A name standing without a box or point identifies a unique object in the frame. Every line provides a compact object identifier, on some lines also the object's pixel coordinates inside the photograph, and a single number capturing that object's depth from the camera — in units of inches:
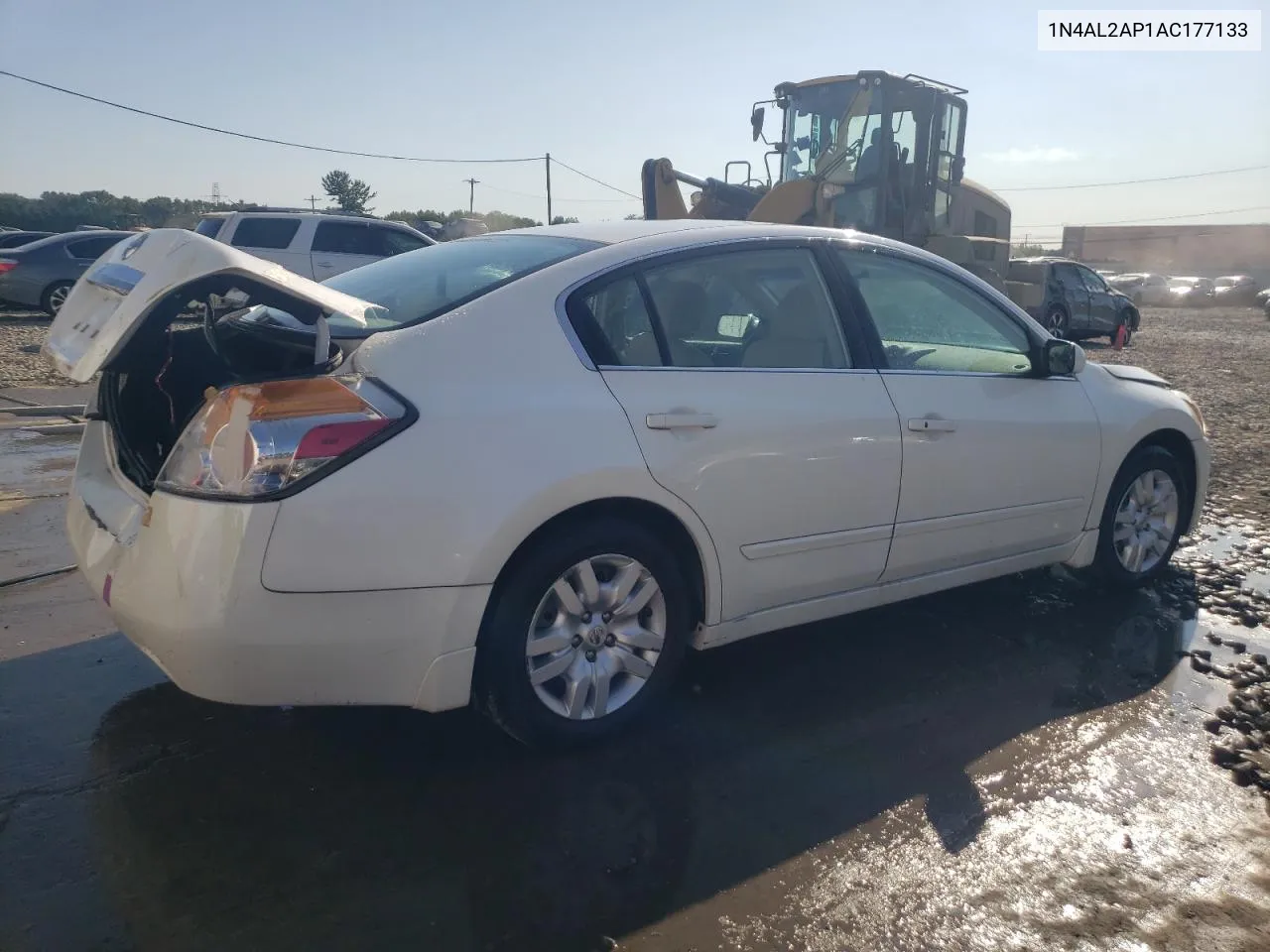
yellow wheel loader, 514.6
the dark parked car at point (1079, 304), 838.5
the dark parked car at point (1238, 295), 1701.5
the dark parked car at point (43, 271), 627.2
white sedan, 107.2
